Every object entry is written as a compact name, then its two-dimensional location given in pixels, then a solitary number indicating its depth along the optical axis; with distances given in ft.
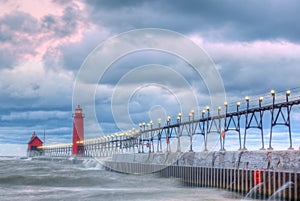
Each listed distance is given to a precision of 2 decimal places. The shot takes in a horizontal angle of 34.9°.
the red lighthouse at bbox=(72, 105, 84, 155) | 606.63
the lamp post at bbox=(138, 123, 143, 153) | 361.63
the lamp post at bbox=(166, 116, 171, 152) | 295.03
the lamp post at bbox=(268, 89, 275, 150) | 180.75
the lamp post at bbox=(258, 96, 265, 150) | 196.51
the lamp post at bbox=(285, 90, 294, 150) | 176.37
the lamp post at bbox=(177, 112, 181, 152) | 278.48
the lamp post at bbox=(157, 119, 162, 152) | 317.63
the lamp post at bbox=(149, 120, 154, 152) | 338.46
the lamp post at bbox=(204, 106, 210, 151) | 242.29
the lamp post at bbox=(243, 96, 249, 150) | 204.04
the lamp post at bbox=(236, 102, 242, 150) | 213.66
